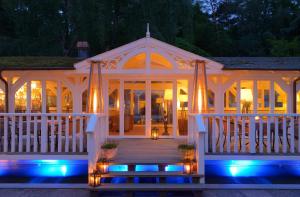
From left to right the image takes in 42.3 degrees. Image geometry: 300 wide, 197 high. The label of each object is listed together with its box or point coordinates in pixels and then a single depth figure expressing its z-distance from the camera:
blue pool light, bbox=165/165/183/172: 9.34
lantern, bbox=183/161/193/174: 8.80
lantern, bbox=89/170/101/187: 8.41
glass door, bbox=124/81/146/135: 12.57
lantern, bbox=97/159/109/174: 8.90
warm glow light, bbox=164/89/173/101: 12.47
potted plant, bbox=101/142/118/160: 9.15
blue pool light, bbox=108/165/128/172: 9.43
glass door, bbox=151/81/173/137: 12.52
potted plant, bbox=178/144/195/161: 9.01
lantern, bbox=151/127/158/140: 12.17
